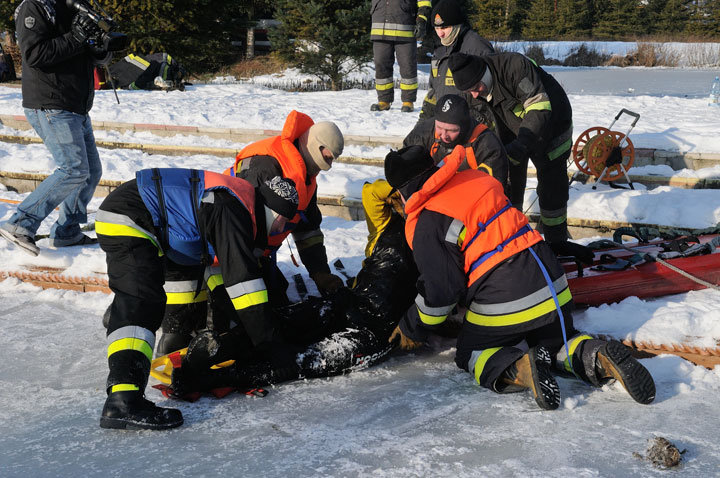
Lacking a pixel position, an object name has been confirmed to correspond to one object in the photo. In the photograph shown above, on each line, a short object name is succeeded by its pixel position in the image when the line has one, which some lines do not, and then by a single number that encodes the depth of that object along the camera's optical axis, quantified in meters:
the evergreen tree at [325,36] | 13.95
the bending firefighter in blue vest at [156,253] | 3.04
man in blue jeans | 4.77
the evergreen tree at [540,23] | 29.78
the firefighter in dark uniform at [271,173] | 3.70
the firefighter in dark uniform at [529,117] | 4.59
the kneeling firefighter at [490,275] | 3.19
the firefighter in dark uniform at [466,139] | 4.19
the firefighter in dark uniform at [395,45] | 9.33
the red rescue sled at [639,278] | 3.96
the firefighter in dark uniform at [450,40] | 5.40
